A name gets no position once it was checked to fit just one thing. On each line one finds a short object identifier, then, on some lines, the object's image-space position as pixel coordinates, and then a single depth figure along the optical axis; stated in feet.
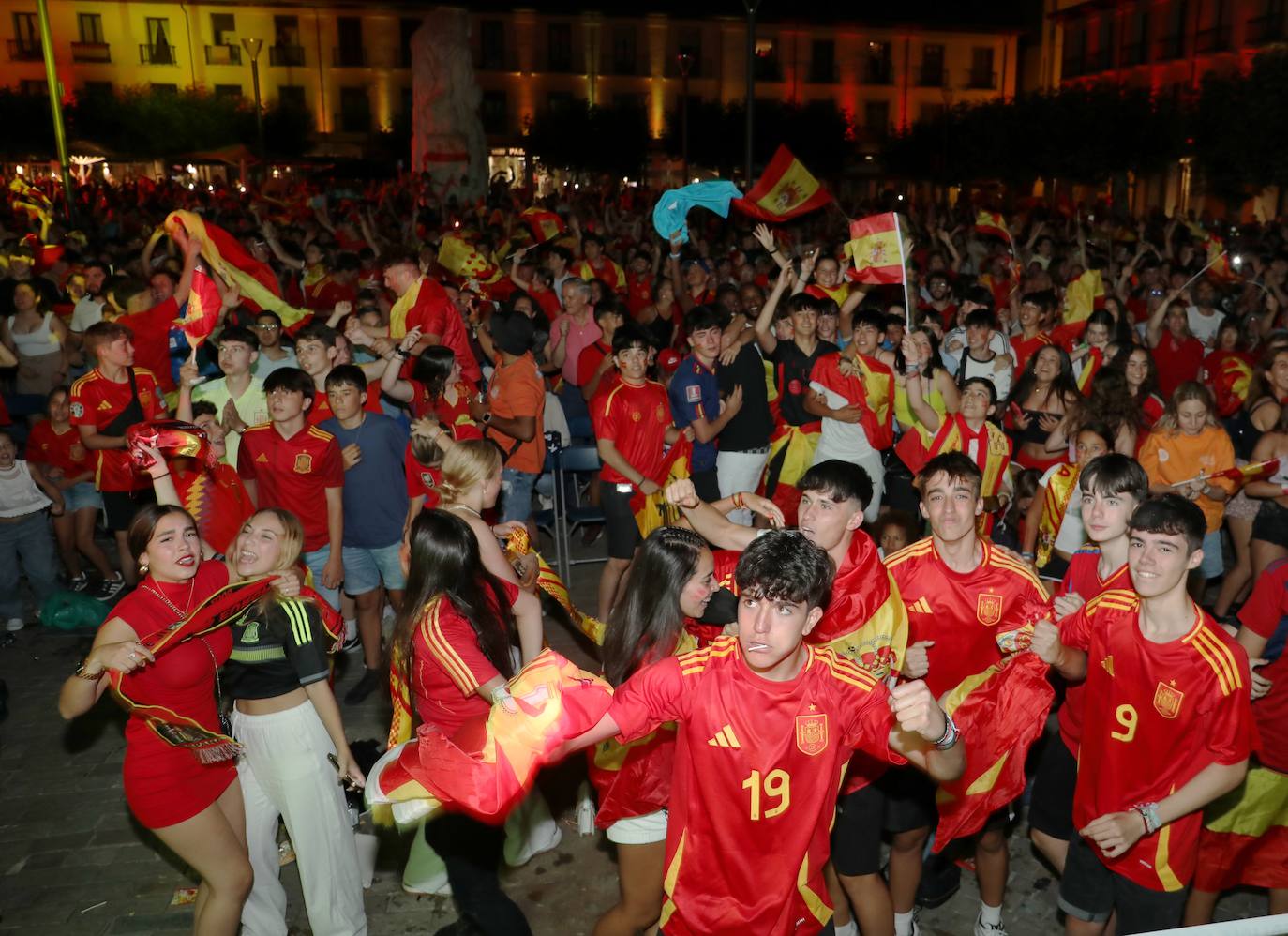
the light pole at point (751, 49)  47.44
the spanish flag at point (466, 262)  39.08
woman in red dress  12.51
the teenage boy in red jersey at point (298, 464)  19.94
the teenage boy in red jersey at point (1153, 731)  10.96
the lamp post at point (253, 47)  111.65
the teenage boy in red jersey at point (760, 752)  10.06
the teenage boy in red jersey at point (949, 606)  13.53
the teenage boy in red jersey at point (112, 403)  23.13
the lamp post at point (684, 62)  70.93
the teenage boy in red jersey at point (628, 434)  22.54
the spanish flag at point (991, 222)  40.81
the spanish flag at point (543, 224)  50.34
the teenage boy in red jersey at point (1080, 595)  13.55
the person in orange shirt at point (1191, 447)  20.67
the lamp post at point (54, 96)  55.31
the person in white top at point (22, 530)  24.49
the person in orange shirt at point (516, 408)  23.58
